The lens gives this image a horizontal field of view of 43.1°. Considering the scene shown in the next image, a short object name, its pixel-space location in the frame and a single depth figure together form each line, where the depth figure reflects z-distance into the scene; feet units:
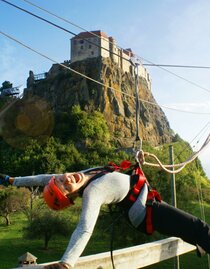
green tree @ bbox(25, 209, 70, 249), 70.61
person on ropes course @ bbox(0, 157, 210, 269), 5.95
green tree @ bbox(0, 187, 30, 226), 89.86
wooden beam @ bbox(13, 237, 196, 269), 5.95
